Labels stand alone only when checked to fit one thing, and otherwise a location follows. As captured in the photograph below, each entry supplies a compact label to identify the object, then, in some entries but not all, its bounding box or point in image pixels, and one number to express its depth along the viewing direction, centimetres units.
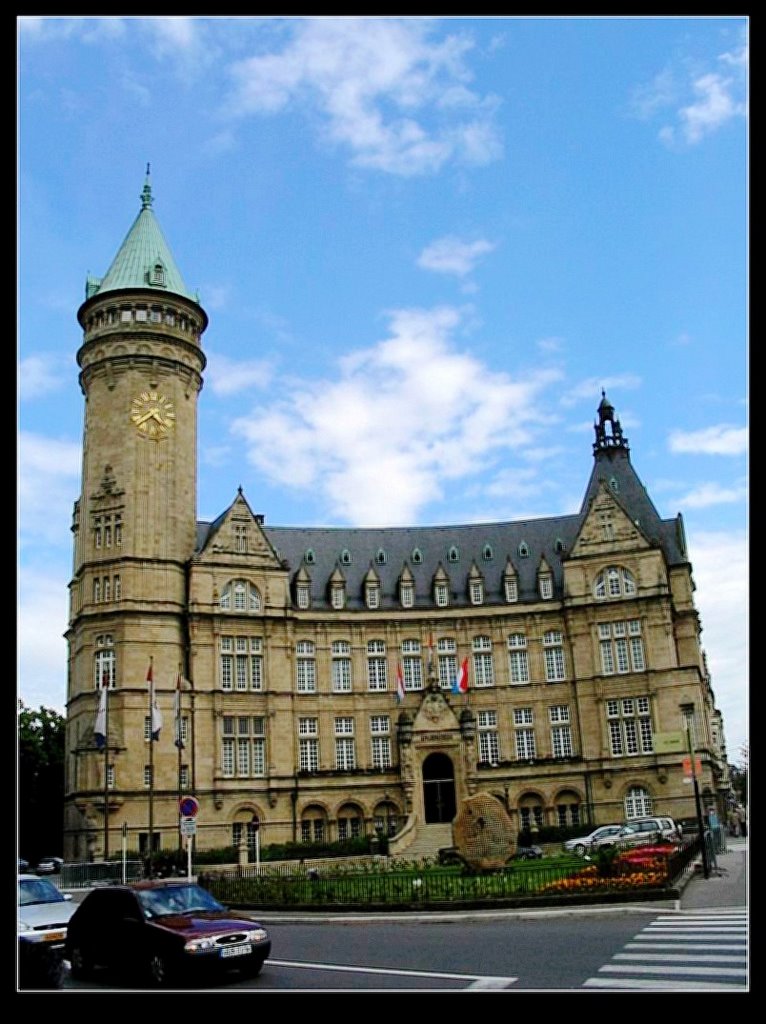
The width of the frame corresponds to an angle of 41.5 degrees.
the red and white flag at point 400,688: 6303
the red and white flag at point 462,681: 6369
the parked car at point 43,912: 2028
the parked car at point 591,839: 4875
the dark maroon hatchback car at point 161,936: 1642
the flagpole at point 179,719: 4598
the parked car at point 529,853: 4817
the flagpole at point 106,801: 4895
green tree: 7700
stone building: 6112
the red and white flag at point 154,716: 4694
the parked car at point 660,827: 4850
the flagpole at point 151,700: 4706
